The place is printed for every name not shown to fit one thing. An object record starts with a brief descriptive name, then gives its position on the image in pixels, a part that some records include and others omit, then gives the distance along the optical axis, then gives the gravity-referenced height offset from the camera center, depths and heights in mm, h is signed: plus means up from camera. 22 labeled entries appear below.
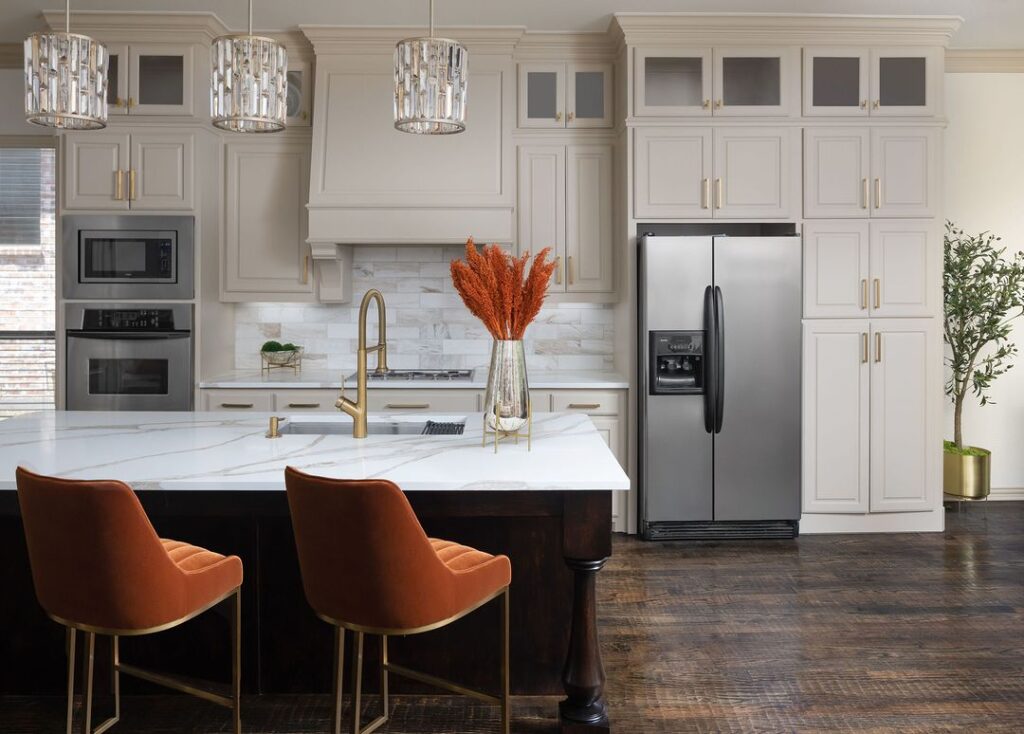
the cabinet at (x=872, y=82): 4742 +1508
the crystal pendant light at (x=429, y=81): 2422 +769
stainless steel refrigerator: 4582 -109
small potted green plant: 5176 +32
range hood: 4824 +1107
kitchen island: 2359 -523
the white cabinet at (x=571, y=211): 5027 +856
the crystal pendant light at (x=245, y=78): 2438 +778
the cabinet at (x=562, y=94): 5016 +1512
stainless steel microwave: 4652 +529
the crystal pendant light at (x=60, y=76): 2359 +755
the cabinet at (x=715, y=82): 4727 +1498
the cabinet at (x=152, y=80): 4684 +1471
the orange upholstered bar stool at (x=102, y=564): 1907 -452
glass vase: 2699 -77
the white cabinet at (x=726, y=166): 4734 +1045
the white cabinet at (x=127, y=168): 4691 +1009
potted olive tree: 5055 +224
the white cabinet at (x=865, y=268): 4738 +511
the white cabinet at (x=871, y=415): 4750 -273
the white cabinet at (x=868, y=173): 4738 +1020
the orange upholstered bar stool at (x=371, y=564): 1936 -454
